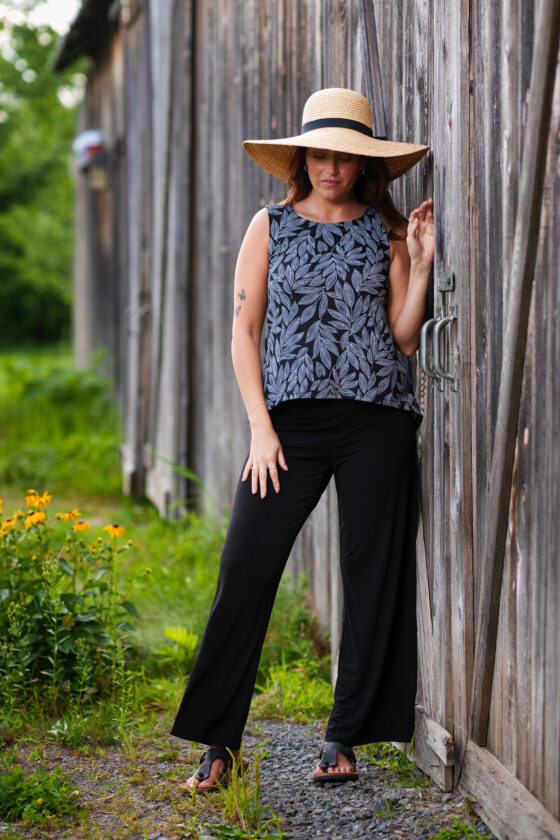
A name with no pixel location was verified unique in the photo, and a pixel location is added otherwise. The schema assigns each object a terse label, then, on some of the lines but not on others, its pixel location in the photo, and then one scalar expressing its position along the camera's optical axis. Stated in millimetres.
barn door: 5473
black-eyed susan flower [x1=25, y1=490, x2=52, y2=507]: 7262
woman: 5844
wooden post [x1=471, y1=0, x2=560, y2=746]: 4441
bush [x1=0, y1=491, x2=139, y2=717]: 6875
